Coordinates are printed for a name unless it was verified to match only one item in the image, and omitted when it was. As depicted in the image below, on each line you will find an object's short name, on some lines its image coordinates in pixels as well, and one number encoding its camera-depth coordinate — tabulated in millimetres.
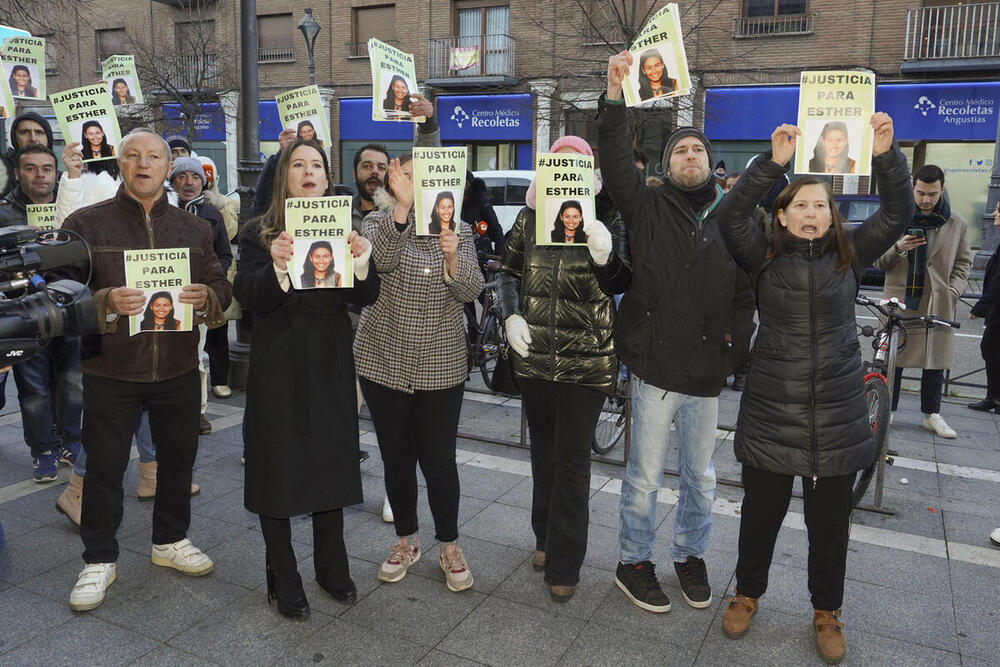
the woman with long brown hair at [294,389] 3240
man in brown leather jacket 3426
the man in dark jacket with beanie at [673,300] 3291
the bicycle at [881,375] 4684
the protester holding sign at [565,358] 3451
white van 16344
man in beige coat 5902
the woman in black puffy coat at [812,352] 3115
